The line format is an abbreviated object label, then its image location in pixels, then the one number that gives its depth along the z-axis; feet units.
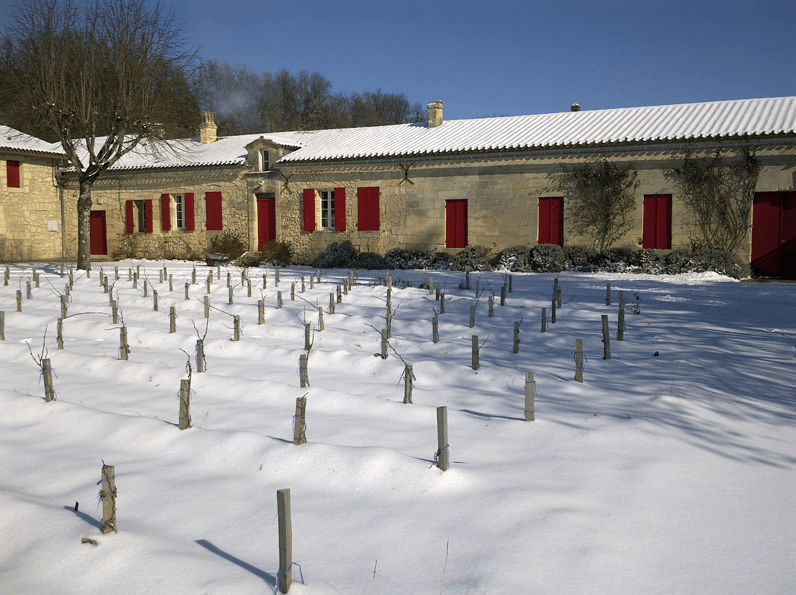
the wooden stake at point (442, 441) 13.48
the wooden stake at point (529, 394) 16.63
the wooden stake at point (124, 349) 23.66
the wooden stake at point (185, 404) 16.17
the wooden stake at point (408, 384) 18.66
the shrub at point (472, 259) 56.30
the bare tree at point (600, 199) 53.67
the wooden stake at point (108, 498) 10.99
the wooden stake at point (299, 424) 14.84
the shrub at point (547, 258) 54.19
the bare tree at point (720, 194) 50.01
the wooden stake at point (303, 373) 19.94
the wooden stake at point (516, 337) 24.79
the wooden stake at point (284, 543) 9.70
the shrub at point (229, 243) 69.10
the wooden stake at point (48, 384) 18.22
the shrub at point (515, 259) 55.11
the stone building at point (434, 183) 51.06
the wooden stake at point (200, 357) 21.72
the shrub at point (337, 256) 63.21
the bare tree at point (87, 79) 51.21
